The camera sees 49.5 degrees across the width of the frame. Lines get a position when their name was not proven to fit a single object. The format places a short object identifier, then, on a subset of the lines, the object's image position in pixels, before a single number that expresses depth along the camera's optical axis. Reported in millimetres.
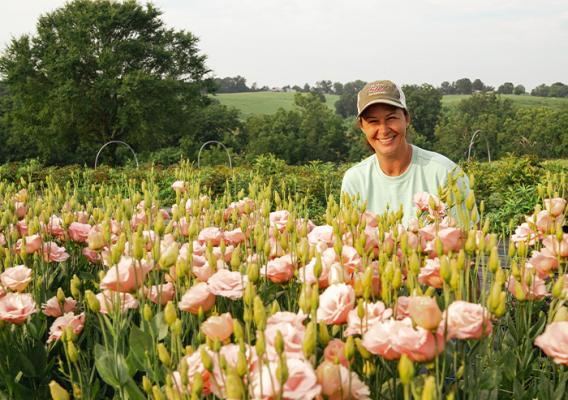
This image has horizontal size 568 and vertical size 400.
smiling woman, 2873
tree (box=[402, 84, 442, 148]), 53875
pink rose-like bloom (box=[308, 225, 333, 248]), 1678
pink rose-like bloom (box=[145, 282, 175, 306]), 1445
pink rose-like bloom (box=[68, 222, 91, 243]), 2189
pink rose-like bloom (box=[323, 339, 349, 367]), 982
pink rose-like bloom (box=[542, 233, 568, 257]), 1486
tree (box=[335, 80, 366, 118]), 69062
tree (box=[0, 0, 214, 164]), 26375
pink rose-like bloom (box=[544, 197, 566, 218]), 1713
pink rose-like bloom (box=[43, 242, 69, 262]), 2062
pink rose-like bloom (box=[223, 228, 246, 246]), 1897
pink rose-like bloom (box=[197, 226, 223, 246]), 1805
